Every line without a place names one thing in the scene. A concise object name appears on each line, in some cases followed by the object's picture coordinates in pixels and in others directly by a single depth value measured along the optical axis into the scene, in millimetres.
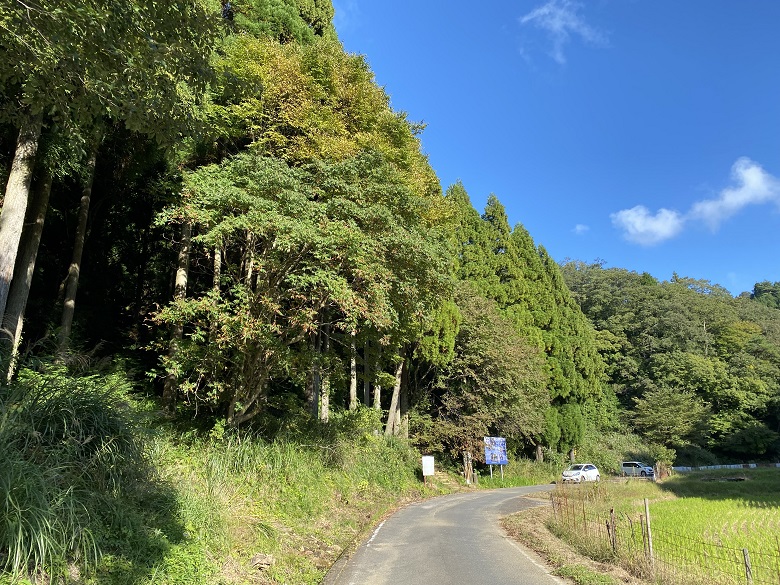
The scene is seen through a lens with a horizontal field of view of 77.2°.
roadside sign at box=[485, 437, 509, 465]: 25984
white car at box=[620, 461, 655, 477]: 35794
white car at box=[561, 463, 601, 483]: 27250
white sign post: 21478
